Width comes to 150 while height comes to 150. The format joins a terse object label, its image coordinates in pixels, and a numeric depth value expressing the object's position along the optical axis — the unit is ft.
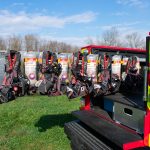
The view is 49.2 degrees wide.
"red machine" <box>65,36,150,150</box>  5.74
